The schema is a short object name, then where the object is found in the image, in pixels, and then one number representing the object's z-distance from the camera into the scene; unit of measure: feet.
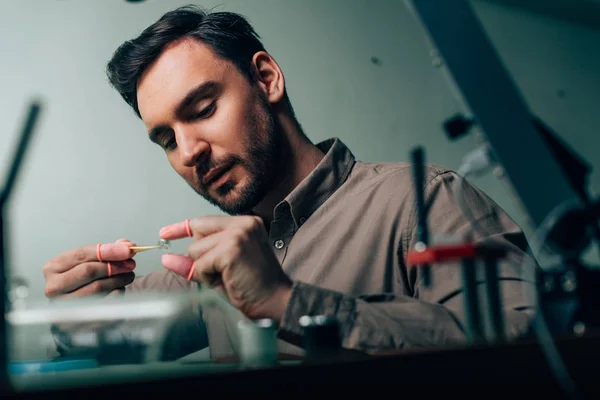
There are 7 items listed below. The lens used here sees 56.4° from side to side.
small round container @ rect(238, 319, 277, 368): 2.23
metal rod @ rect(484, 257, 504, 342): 1.89
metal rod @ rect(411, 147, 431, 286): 1.95
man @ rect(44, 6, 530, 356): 2.79
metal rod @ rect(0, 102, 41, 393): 1.71
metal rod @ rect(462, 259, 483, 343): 1.87
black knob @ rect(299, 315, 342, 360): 1.96
